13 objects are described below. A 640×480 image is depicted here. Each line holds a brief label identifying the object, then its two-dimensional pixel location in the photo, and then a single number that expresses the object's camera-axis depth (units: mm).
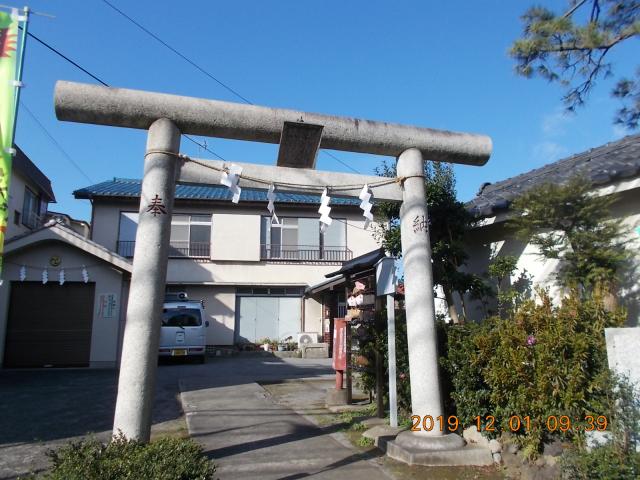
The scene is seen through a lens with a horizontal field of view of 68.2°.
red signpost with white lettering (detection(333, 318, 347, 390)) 9344
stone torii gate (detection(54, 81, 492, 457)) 4996
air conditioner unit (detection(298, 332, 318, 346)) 22906
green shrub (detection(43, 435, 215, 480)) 3301
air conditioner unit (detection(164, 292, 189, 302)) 19714
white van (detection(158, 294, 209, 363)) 18047
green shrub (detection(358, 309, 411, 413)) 7129
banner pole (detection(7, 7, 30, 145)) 5250
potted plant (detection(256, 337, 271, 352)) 22578
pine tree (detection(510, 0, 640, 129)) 5613
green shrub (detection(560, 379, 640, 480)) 3664
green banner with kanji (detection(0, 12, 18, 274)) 5055
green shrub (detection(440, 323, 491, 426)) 5566
